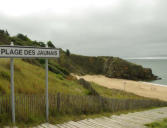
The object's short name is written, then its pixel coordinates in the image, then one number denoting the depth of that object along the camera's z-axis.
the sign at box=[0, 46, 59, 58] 4.01
